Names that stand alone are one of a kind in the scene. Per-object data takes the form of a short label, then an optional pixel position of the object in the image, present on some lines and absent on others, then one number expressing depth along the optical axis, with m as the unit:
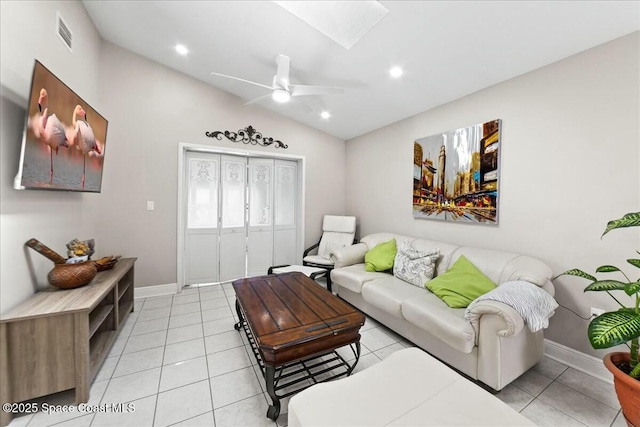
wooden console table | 1.46
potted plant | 1.24
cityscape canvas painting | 2.49
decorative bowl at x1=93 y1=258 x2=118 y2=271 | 2.34
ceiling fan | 2.50
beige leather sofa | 1.62
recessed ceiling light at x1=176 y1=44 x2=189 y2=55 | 2.95
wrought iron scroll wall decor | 3.81
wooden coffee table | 1.52
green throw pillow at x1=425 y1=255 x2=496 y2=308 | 2.04
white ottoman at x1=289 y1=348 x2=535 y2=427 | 0.93
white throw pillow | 2.55
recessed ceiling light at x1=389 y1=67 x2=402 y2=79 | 2.52
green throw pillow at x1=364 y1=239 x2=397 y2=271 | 2.99
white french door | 3.86
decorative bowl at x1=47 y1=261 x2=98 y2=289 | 1.82
